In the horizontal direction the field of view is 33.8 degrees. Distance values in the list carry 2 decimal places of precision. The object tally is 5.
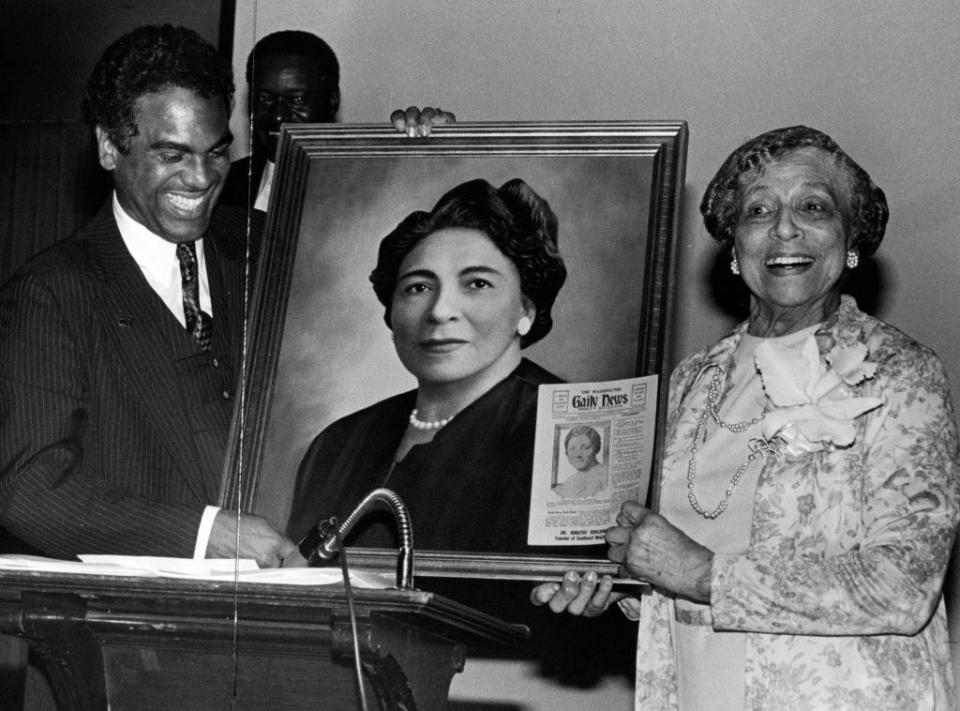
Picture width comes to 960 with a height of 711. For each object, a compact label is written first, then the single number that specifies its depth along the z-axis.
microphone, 2.52
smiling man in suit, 2.72
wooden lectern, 2.24
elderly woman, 2.69
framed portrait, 3.12
